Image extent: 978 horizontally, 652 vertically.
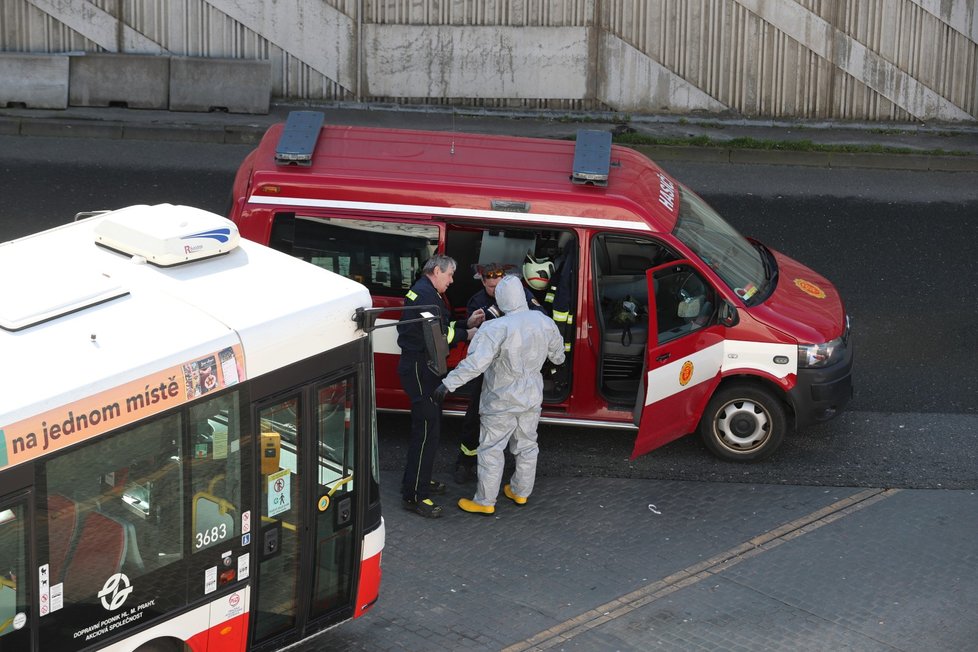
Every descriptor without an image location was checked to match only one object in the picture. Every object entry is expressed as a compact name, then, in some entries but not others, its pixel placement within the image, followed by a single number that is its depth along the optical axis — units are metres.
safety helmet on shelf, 19.73
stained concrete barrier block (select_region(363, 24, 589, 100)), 35.97
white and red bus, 11.91
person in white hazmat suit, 17.86
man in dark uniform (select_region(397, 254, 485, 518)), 18.11
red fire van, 19.34
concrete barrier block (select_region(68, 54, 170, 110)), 35.03
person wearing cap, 18.78
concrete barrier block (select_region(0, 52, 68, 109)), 34.59
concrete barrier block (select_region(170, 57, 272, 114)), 35.28
